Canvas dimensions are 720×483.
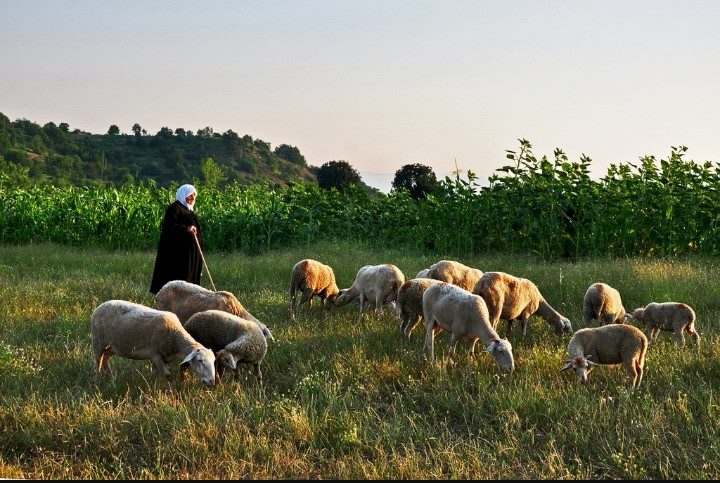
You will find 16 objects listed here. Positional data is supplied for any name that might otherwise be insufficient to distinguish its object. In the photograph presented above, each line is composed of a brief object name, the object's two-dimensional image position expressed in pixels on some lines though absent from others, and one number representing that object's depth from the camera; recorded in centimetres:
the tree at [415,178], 3056
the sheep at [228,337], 797
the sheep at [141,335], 799
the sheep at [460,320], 813
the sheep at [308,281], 1228
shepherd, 1282
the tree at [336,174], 4119
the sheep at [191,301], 961
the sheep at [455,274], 1155
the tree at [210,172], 5677
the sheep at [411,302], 1002
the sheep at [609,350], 793
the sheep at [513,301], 977
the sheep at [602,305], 1063
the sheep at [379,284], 1194
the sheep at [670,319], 989
